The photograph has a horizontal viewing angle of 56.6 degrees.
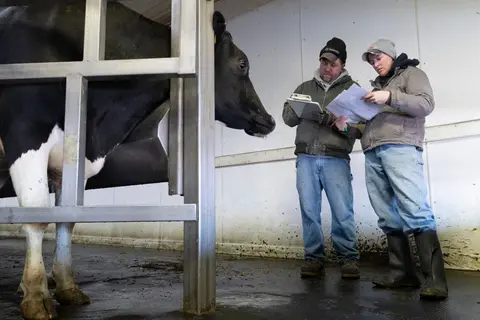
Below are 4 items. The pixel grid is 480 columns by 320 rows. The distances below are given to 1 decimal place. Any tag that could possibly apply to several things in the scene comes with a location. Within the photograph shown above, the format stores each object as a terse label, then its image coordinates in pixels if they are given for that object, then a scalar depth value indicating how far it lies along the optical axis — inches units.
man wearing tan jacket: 81.7
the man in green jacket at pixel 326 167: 111.3
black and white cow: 65.2
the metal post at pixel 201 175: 62.2
